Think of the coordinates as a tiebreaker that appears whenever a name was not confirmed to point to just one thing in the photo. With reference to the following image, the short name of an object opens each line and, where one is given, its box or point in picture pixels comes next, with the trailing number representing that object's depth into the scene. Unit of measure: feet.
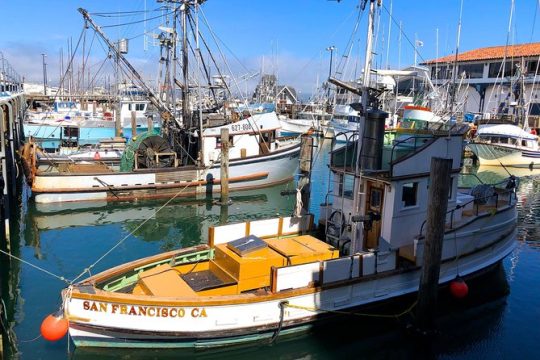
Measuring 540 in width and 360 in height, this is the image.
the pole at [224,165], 69.72
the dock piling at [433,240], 29.40
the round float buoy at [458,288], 34.68
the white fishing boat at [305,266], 27.14
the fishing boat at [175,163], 69.97
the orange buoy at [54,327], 24.86
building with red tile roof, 162.71
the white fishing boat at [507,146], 119.85
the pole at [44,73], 254.06
